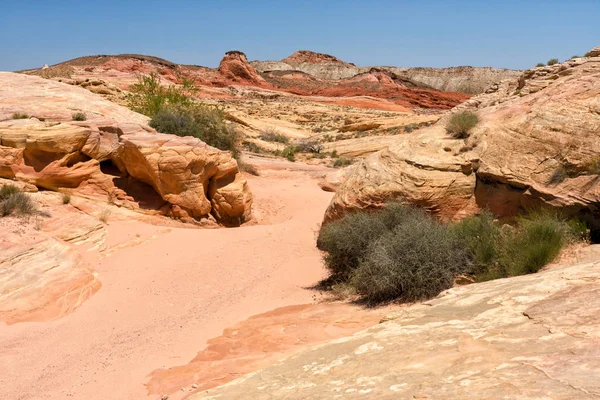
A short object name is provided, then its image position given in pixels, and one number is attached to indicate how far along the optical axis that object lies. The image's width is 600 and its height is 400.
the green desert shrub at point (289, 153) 23.46
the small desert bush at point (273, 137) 28.47
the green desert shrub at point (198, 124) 14.81
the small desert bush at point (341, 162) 22.78
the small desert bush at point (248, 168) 17.49
